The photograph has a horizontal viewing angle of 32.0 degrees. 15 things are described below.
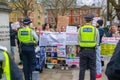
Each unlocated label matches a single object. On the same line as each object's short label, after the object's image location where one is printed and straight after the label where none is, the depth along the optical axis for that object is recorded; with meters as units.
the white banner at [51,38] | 7.70
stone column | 6.10
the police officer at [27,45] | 5.72
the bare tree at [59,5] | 38.17
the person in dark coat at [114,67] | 1.92
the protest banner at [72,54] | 7.67
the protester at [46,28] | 8.12
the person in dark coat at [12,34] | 7.82
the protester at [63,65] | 7.70
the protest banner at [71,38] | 7.46
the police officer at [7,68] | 1.96
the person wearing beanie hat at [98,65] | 6.32
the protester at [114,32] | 7.54
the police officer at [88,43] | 5.34
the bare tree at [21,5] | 27.10
